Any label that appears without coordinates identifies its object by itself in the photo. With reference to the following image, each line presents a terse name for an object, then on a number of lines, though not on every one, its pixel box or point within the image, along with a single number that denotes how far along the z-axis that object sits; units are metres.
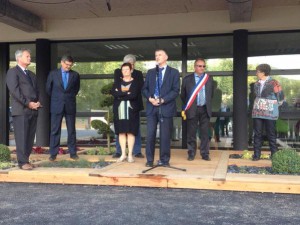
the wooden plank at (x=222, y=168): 4.80
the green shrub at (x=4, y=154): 6.21
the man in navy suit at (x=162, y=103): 5.61
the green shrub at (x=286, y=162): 5.21
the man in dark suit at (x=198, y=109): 6.32
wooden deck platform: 4.64
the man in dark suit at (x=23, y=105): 5.46
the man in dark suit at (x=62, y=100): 6.34
